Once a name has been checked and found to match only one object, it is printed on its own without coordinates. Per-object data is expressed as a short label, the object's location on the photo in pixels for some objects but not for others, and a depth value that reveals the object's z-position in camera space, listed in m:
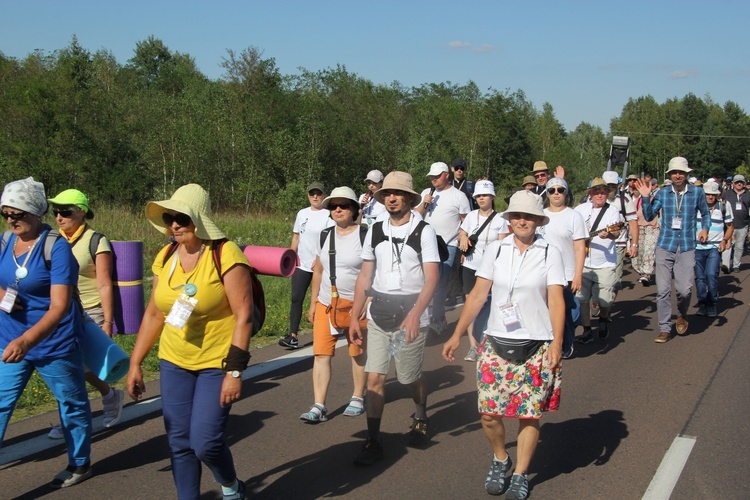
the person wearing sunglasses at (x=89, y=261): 5.69
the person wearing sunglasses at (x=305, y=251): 8.53
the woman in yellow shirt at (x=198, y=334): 3.87
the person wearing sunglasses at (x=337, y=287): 6.02
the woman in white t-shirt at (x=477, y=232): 8.59
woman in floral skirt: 4.49
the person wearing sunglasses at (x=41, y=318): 4.54
